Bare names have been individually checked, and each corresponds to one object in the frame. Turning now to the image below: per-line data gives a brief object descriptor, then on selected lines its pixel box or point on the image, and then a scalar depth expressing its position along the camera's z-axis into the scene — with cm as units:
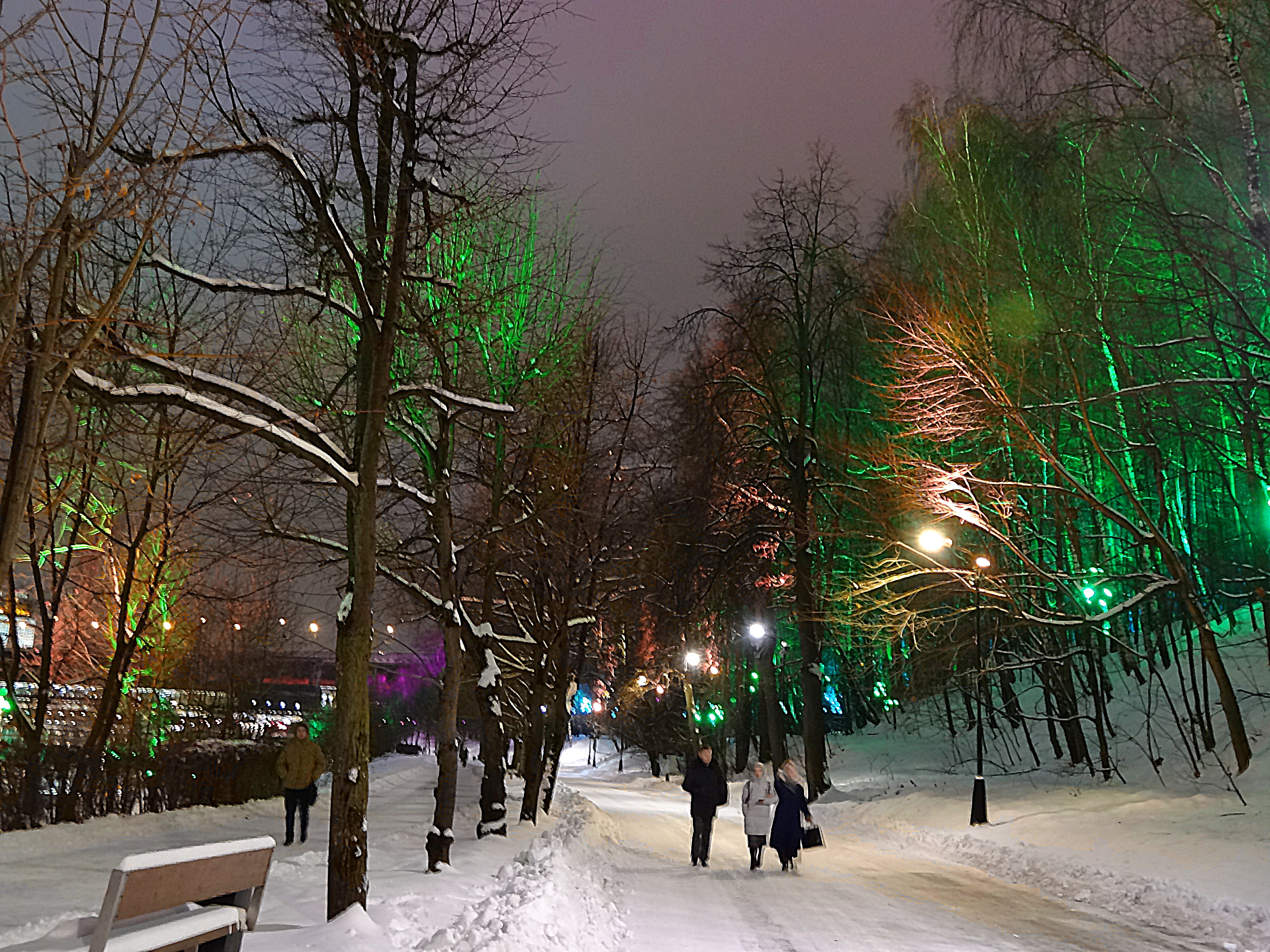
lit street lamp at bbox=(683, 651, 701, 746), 3869
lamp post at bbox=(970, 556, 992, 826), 1794
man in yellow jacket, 1495
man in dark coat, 1475
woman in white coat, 1441
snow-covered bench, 427
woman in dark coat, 1437
